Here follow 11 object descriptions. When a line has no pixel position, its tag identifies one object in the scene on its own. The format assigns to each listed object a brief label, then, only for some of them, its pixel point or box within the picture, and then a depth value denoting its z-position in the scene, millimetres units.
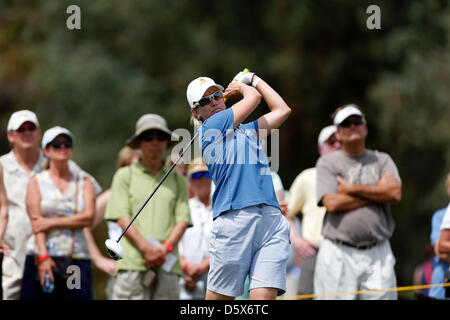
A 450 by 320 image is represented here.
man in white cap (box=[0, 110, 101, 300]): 15742
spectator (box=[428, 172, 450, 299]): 14680
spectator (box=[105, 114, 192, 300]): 15094
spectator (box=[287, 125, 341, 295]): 16797
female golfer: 10773
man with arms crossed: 14684
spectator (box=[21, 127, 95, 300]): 15039
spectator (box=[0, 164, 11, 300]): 14398
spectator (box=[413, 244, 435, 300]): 15009
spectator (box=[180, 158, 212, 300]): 16469
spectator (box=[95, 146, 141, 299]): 17172
